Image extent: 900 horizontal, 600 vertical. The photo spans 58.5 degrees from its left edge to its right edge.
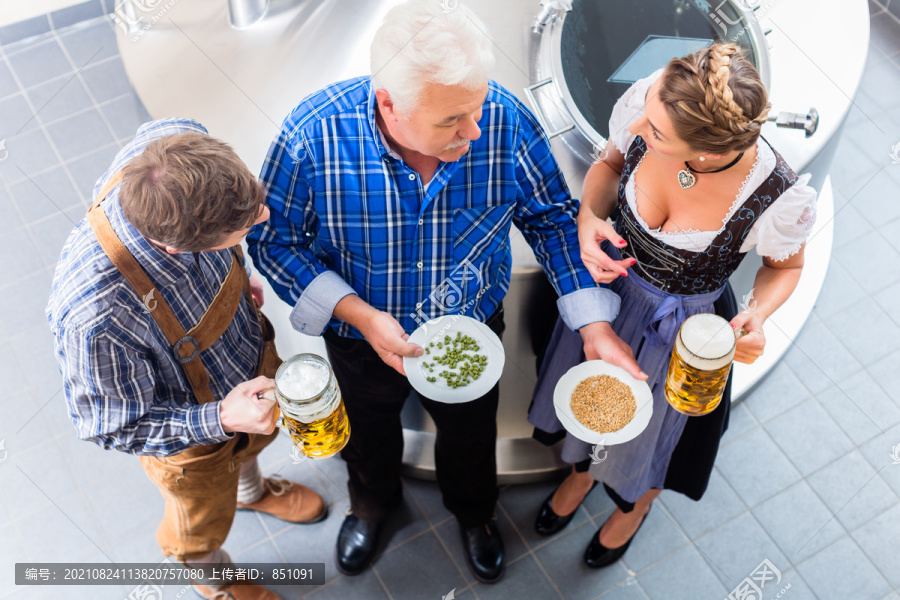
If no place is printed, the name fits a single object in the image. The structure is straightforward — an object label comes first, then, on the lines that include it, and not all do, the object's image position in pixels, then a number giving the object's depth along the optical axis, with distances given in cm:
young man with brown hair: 134
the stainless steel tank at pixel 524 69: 211
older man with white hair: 137
